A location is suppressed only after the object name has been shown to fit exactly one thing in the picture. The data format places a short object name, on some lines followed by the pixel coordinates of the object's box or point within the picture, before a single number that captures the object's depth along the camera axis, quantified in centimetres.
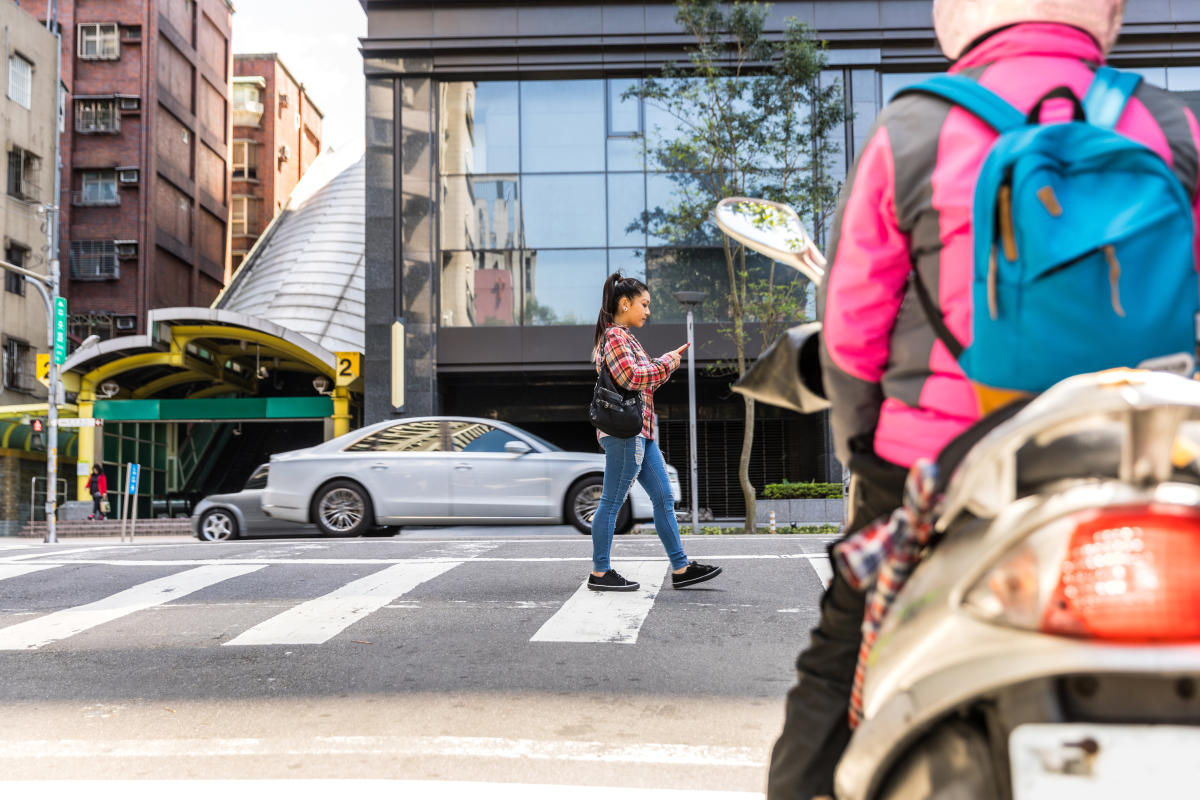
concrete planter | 2269
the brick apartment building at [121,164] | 4375
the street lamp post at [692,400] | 2178
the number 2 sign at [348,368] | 2905
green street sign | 2930
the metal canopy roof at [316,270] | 3612
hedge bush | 2316
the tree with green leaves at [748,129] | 2177
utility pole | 2511
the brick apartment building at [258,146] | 5647
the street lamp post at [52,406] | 2488
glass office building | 2661
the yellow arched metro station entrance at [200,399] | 3008
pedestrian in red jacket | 3106
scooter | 133
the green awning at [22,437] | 3516
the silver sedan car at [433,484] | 1420
